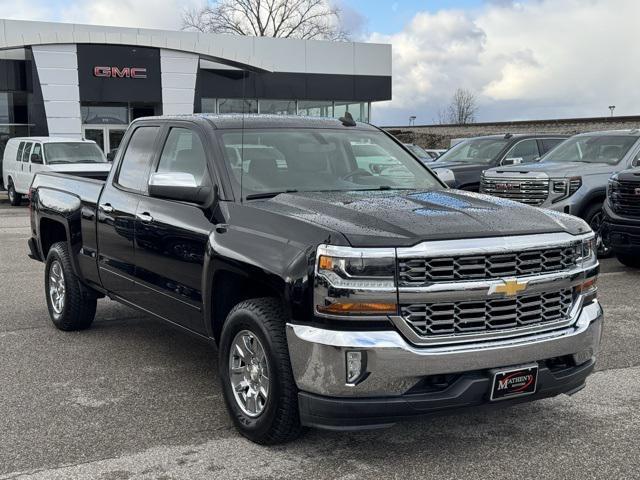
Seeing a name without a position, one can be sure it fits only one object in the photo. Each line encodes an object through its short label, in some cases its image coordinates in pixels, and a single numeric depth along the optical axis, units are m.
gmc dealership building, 27.83
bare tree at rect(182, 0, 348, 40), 62.30
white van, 20.11
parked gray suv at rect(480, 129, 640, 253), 10.69
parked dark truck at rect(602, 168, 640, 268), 9.05
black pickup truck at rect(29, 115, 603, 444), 3.52
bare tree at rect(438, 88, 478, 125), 94.81
